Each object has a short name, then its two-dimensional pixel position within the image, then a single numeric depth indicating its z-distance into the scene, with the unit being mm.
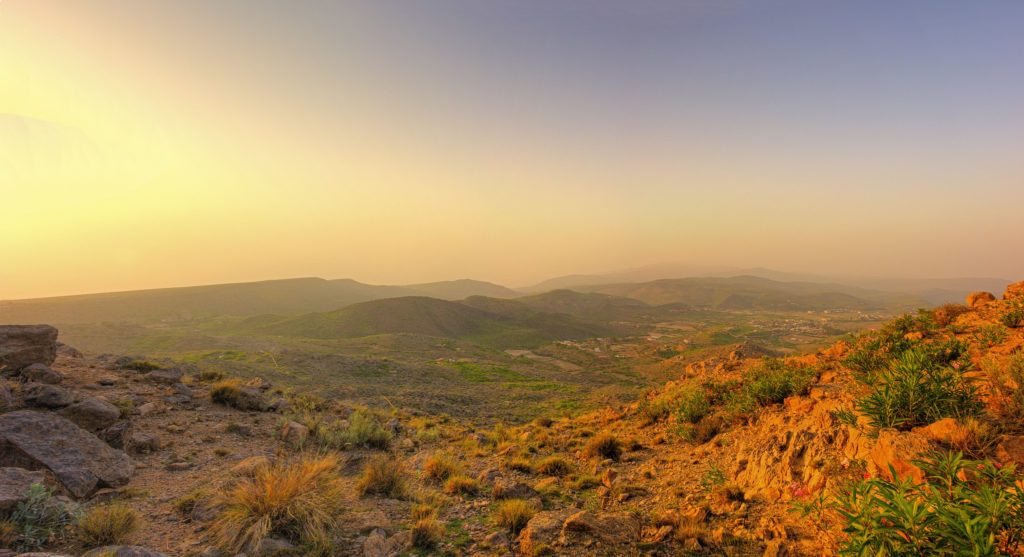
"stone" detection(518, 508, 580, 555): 4705
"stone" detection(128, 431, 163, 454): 7590
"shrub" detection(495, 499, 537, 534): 5430
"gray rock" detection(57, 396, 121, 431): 7305
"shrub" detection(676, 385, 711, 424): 9907
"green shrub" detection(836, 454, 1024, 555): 2480
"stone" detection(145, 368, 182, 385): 11742
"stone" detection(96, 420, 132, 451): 7266
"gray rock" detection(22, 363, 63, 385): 8656
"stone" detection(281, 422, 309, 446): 9227
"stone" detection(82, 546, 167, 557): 3797
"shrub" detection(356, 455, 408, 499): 6578
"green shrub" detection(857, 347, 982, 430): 4566
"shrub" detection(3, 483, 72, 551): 4129
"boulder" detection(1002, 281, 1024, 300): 9203
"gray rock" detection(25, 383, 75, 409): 7445
